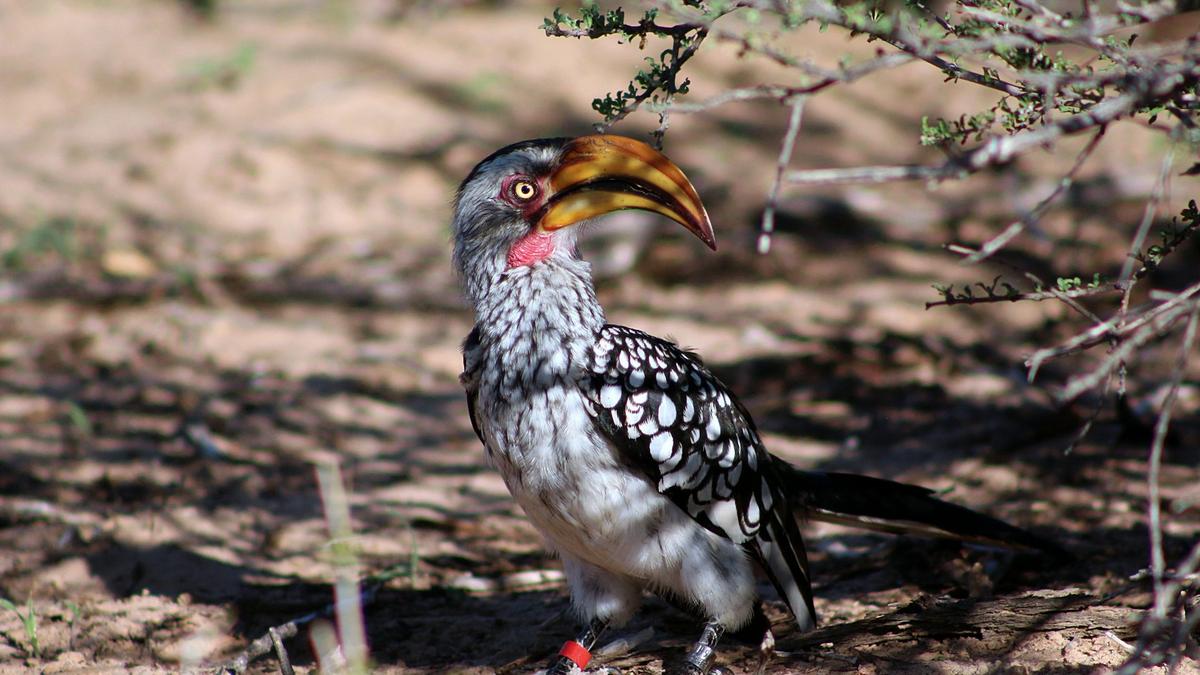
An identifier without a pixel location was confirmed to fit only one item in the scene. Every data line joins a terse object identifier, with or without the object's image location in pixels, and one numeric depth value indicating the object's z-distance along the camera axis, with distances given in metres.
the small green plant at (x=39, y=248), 13.73
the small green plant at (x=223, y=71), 17.47
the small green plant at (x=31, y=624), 6.57
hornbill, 5.97
